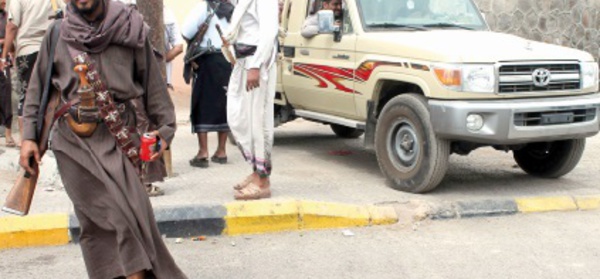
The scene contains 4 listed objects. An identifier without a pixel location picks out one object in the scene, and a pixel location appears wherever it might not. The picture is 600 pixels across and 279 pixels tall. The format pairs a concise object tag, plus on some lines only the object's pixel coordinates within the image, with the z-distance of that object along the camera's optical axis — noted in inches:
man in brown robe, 158.9
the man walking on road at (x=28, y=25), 321.7
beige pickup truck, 257.6
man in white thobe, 244.7
